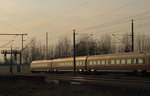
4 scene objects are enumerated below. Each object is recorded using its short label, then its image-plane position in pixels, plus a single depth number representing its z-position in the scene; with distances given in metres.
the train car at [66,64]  56.88
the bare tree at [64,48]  106.31
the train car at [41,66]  71.91
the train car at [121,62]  39.34
